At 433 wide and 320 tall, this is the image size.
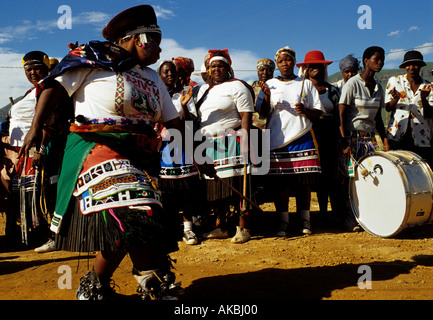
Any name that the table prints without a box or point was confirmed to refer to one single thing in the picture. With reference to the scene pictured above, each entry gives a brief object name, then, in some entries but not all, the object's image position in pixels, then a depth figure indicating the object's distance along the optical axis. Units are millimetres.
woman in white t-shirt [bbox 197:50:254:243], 5188
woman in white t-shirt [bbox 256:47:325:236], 5492
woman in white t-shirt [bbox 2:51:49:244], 5207
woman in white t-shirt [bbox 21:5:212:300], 2576
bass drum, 4703
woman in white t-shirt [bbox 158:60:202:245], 5367
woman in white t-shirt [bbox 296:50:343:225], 6051
